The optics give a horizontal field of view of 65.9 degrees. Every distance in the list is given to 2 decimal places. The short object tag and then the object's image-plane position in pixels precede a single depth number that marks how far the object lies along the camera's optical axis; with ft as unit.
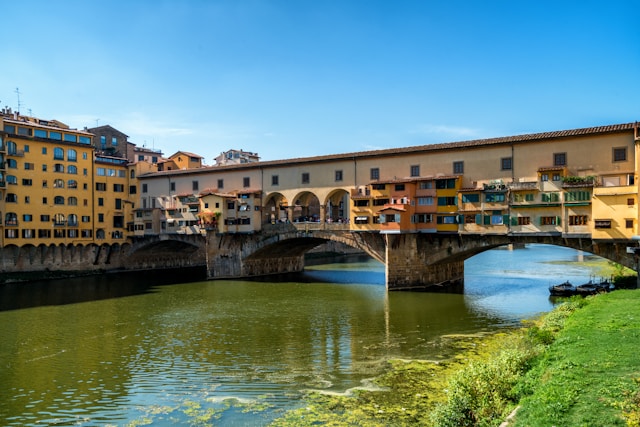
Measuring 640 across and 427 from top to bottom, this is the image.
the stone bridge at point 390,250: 128.06
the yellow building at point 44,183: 186.39
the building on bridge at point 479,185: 117.60
